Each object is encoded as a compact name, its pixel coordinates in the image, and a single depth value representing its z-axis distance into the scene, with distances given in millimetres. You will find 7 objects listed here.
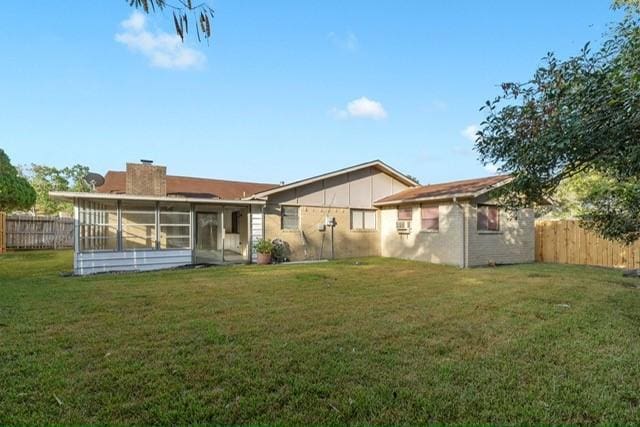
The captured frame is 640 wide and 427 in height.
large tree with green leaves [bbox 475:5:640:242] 3281
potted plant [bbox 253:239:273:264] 13461
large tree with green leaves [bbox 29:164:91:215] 32094
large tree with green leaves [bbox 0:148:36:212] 18156
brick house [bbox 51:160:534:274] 11977
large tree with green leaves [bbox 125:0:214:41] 2564
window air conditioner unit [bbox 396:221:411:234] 15133
